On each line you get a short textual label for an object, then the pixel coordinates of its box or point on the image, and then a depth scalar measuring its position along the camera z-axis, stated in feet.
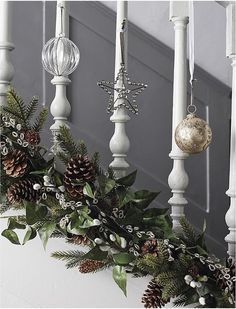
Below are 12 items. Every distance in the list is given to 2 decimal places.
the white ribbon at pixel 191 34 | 3.71
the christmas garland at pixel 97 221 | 3.32
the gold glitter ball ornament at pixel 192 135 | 3.59
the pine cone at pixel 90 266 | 3.47
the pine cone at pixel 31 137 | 3.63
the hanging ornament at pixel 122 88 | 3.87
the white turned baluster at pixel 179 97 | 3.84
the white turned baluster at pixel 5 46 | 3.95
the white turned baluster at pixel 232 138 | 3.63
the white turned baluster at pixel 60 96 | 4.00
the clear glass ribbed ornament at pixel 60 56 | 3.88
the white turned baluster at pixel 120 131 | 3.92
